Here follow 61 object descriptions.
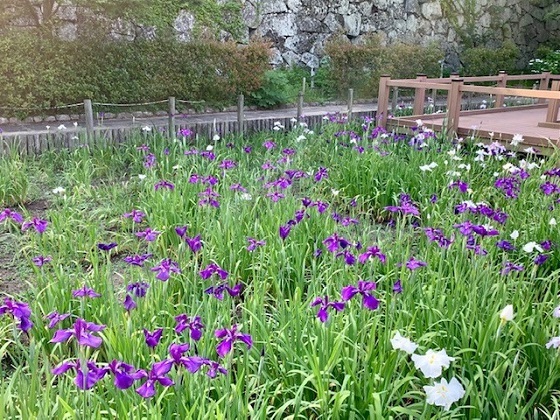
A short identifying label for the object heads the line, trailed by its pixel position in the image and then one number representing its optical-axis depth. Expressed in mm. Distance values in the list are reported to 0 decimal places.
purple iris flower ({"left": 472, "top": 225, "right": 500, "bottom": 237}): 2322
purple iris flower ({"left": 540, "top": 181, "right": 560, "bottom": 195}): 3186
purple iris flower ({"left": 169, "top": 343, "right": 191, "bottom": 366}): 1381
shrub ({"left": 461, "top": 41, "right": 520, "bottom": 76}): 14805
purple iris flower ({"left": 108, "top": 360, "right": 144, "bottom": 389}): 1337
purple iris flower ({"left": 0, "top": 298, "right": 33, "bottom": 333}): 1599
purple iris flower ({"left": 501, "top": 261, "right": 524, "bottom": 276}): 2375
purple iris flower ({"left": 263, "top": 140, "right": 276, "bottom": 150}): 4742
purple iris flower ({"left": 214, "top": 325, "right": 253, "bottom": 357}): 1497
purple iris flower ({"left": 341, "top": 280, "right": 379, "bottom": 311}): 1742
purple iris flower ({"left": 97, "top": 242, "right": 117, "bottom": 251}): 2141
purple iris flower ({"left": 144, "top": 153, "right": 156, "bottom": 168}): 4270
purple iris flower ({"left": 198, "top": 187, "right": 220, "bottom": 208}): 3163
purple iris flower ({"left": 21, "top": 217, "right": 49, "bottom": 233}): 2551
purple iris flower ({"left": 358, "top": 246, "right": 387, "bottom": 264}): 2160
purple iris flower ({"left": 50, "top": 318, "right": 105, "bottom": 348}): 1427
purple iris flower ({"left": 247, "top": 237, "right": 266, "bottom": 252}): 2435
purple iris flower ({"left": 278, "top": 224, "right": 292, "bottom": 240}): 2352
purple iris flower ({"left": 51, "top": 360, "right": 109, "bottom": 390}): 1351
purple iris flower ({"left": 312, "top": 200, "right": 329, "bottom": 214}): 2925
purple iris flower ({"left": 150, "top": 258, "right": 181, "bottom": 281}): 1983
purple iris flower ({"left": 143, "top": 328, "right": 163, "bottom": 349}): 1528
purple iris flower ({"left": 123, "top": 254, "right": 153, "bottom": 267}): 2143
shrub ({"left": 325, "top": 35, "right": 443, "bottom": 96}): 12188
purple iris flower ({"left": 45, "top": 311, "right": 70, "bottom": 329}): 1636
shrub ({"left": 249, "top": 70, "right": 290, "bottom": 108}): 10555
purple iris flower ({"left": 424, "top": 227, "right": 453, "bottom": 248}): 2527
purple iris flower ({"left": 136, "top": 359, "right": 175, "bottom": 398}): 1354
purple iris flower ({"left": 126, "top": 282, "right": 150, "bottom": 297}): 1944
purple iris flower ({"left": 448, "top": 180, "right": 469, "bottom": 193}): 3147
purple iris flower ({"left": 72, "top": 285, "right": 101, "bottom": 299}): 1934
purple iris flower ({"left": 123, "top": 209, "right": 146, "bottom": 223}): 2906
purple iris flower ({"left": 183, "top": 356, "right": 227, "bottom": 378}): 1387
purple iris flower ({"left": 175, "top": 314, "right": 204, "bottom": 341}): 1608
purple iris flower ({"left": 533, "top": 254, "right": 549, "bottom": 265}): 2442
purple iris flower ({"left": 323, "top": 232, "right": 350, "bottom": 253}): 2325
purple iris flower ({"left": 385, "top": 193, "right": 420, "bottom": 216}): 2789
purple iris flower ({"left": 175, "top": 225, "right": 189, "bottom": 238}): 2209
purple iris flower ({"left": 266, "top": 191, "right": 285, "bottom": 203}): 3230
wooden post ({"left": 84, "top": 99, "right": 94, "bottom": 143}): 5838
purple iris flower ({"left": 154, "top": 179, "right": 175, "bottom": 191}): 3424
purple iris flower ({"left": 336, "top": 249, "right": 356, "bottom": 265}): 2191
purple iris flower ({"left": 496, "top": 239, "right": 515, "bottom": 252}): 2439
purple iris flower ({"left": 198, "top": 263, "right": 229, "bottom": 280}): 1938
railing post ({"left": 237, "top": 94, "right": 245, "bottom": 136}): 6864
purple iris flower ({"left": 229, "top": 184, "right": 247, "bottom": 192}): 3505
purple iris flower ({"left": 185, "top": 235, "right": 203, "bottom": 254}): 2189
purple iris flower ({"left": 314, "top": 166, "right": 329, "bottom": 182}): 3624
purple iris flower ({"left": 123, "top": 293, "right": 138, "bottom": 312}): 1808
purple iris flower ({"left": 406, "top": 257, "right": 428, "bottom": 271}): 2131
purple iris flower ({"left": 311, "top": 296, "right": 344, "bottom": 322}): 1765
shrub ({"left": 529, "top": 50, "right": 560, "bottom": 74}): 15227
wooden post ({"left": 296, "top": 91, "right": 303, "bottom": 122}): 7435
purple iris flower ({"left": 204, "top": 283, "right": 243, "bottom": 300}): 1838
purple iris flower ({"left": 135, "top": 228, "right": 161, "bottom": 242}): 2430
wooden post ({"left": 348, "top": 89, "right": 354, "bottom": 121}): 7341
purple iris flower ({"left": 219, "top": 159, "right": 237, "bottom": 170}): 3920
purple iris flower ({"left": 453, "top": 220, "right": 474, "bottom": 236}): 2484
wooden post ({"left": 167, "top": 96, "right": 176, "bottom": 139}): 6371
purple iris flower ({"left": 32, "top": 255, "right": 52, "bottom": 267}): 2314
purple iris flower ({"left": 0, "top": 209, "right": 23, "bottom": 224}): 2696
